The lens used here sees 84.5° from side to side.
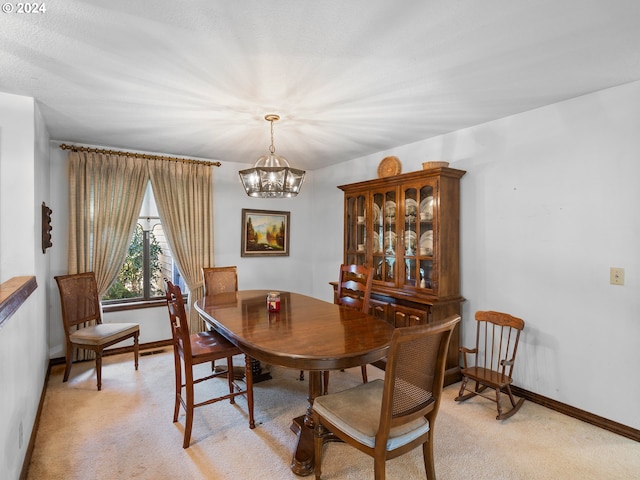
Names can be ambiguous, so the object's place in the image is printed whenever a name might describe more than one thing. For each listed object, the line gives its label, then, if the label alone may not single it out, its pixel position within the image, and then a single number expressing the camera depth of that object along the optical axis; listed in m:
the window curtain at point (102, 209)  3.81
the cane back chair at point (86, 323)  3.25
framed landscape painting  4.95
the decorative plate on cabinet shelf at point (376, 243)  3.96
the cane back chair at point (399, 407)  1.56
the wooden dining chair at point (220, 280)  3.83
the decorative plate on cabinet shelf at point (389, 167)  3.95
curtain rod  3.76
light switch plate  2.46
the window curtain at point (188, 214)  4.27
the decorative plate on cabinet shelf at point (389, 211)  3.76
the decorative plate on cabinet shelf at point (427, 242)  3.36
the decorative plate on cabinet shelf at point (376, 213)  3.95
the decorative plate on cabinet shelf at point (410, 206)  3.52
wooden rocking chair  2.75
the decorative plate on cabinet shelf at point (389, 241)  3.76
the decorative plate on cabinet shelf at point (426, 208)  3.37
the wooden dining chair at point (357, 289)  3.00
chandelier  2.66
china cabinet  3.27
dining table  1.83
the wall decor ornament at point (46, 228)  3.04
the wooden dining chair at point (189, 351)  2.32
